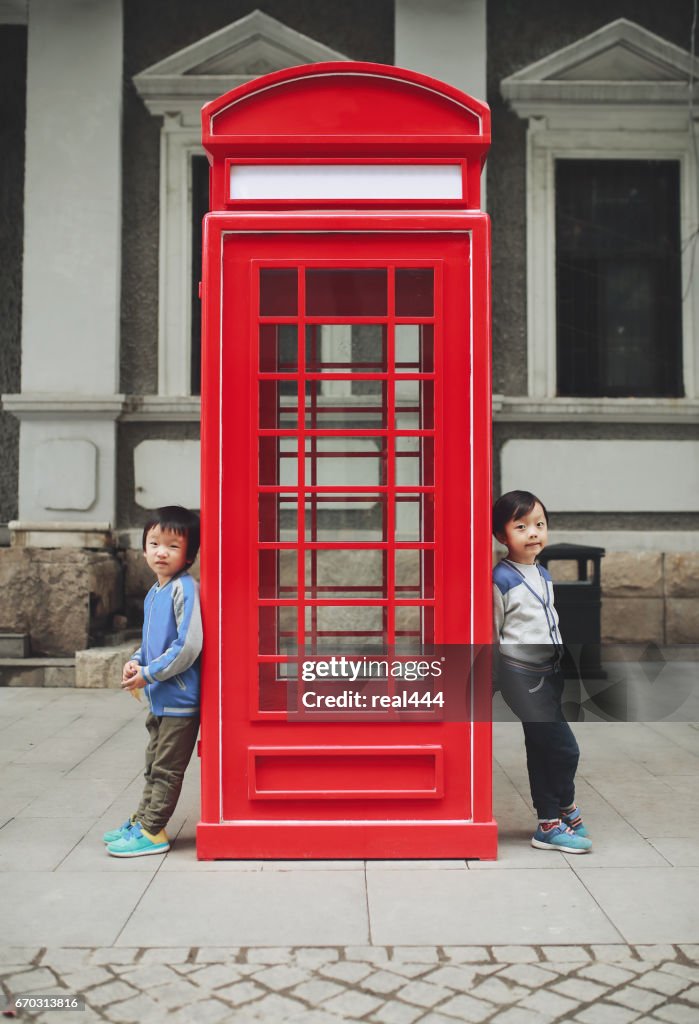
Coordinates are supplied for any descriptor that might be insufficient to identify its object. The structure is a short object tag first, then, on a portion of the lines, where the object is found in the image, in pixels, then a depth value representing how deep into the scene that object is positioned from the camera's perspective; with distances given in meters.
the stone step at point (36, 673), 6.74
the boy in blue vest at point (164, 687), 3.45
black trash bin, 6.58
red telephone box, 3.42
